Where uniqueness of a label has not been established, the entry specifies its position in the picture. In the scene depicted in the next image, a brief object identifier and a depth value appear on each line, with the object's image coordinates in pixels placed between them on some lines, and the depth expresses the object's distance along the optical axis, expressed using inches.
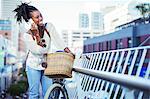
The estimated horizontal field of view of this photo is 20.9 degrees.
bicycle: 167.0
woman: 175.8
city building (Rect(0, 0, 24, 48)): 3046.5
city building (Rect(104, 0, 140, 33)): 3519.7
